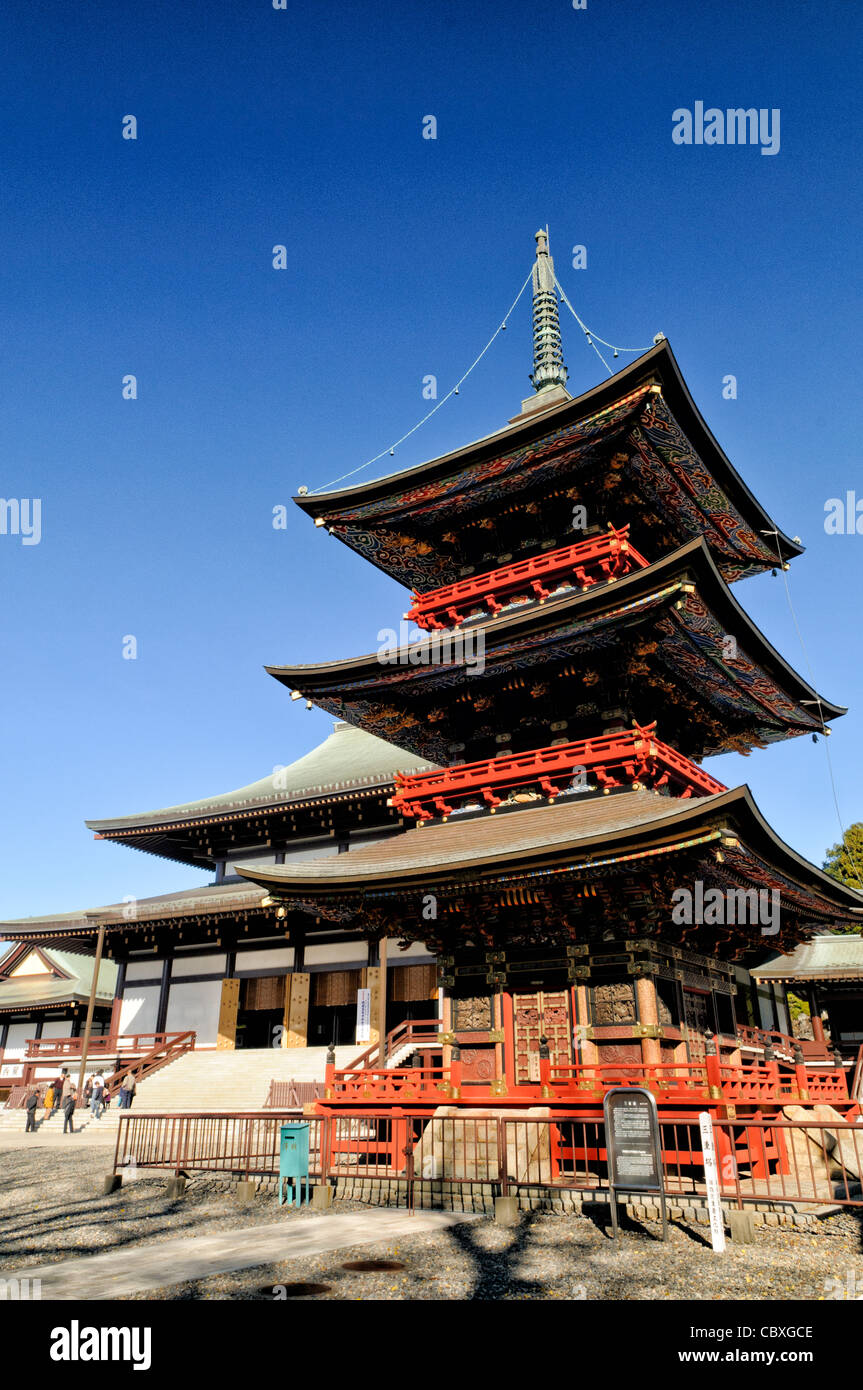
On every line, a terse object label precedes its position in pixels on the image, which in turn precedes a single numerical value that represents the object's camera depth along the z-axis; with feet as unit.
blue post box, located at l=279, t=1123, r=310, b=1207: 43.32
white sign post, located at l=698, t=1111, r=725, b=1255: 31.63
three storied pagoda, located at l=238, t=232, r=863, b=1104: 51.52
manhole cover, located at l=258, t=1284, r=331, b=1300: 24.57
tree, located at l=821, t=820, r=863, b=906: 136.26
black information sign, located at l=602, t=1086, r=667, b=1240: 33.53
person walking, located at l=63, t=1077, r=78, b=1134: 78.55
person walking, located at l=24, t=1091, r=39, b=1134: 81.66
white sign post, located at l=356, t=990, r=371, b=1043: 85.78
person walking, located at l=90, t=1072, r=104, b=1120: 83.51
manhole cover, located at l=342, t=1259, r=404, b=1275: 27.73
